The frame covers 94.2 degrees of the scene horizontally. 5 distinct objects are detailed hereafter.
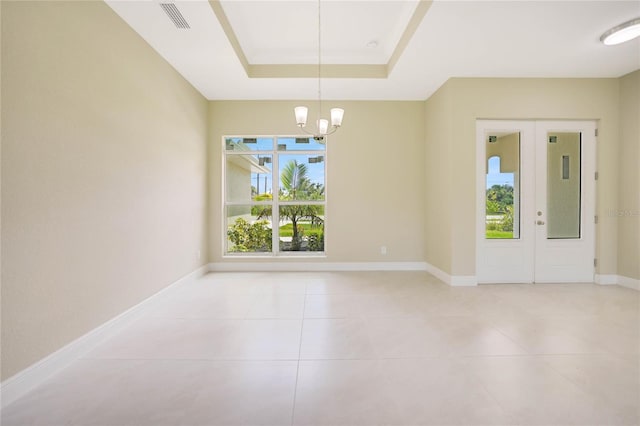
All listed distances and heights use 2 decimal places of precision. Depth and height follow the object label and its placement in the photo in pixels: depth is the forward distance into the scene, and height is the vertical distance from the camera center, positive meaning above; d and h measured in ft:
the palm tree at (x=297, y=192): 17.38 +0.82
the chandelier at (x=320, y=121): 10.98 +3.33
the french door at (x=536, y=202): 13.94 +0.21
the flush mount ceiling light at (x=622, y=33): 9.52 +5.77
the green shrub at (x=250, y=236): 17.53 -1.77
